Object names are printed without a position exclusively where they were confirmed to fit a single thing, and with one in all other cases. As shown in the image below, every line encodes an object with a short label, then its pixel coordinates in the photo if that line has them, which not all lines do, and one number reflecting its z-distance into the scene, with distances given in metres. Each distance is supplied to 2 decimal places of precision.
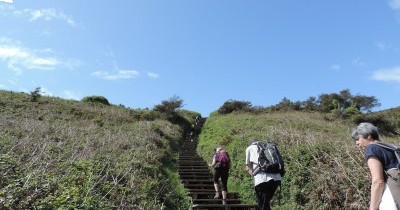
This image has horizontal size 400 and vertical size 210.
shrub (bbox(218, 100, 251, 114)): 42.03
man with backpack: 7.95
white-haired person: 4.33
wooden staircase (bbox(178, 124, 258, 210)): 10.85
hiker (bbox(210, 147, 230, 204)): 12.34
